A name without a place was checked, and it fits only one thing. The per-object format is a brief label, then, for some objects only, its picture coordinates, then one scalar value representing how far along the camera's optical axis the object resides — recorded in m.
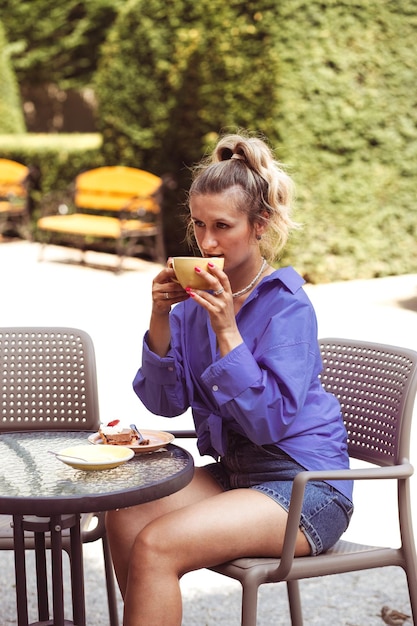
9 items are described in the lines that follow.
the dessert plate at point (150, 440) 2.59
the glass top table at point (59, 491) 2.21
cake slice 2.64
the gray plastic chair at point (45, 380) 3.40
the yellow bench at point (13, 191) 14.62
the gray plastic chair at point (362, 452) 2.49
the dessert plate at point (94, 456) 2.42
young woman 2.49
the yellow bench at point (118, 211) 11.90
